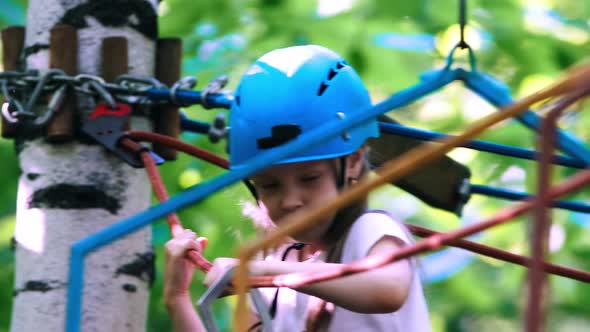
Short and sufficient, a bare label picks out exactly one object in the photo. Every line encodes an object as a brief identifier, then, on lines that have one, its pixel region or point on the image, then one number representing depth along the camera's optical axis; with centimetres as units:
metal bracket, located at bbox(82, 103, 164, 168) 739
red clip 742
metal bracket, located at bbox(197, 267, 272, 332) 682
